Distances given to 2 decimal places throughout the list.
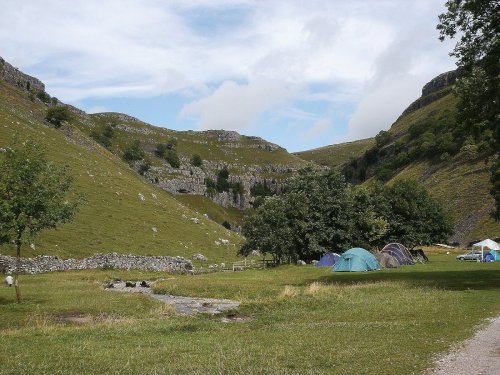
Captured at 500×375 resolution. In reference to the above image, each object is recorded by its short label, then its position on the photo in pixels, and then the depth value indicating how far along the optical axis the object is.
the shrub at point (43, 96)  159.88
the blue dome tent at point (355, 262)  56.59
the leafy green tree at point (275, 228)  69.81
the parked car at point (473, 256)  76.60
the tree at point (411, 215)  87.25
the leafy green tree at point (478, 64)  31.20
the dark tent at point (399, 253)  67.50
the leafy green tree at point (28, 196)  30.47
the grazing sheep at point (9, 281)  40.81
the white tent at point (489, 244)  72.19
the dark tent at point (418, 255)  76.82
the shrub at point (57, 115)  114.31
